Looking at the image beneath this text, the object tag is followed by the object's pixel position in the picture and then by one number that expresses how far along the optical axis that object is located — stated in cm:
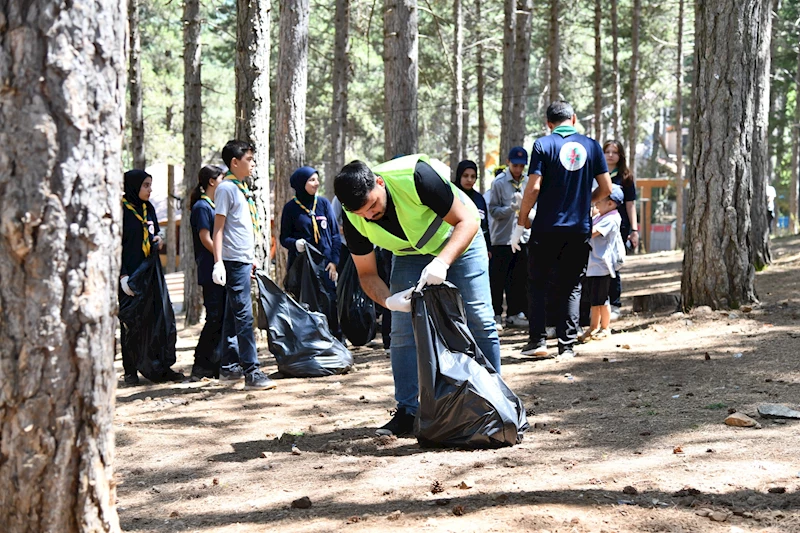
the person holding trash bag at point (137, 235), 799
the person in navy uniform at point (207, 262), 782
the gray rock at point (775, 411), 530
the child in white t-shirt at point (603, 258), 855
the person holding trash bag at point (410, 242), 492
